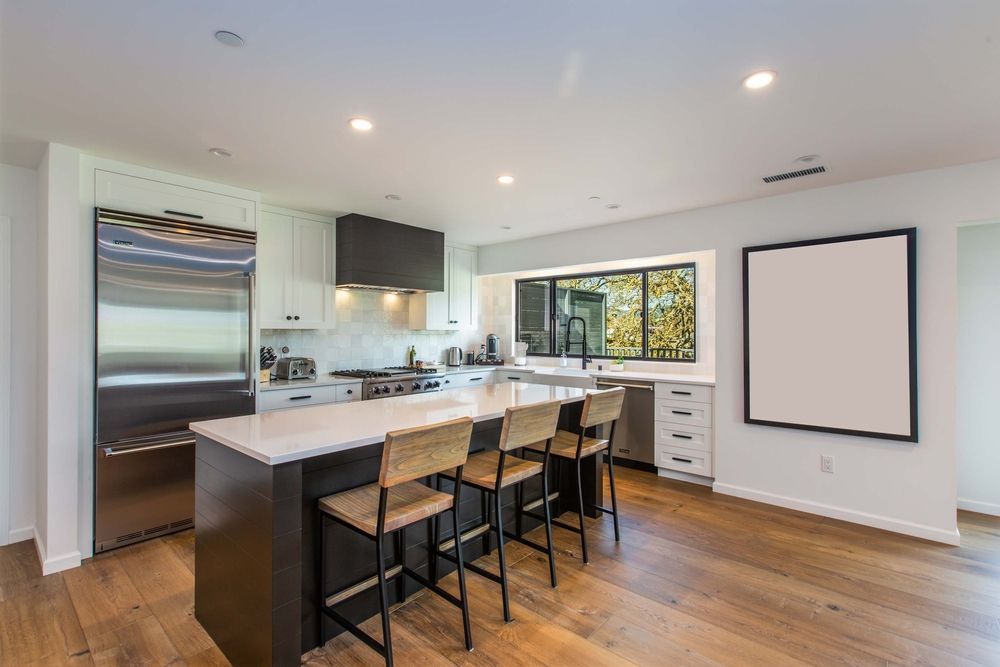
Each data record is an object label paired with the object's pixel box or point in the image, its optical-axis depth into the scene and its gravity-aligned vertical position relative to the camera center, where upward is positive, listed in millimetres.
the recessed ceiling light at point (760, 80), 1928 +1066
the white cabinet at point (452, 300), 5223 +400
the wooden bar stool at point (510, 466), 2137 -658
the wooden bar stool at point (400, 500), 1664 -661
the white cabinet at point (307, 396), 3574 -486
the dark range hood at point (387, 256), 4289 +769
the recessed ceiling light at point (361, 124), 2346 +1062
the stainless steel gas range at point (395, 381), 4168 -418
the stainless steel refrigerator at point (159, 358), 2791 -144
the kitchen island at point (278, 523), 1656 -709
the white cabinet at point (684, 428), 3965 -796
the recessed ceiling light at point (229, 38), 1667 +1058
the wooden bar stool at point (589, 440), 2678 -657
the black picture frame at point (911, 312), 3033 +153
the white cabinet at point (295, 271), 3910 +556
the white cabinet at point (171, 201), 2854 +874
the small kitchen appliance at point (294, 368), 3979 -281
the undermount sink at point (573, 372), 4805 -376
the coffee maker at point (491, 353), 5848 -221
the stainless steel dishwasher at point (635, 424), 4418 -837
